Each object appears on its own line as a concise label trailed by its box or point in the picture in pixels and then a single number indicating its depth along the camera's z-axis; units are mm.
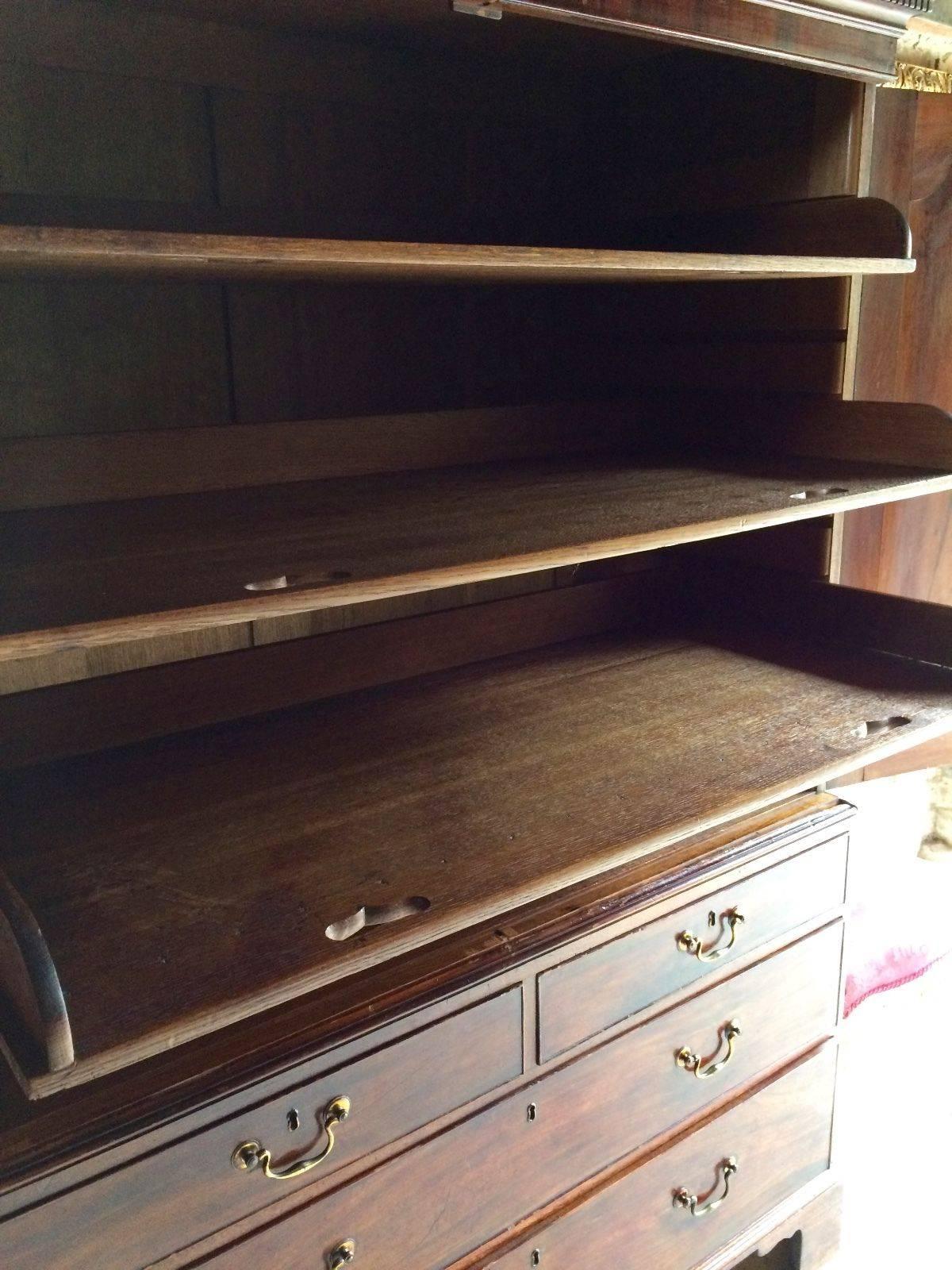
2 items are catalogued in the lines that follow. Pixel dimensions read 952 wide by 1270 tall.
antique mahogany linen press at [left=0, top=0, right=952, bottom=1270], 922
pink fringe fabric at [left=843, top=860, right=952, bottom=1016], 2293
